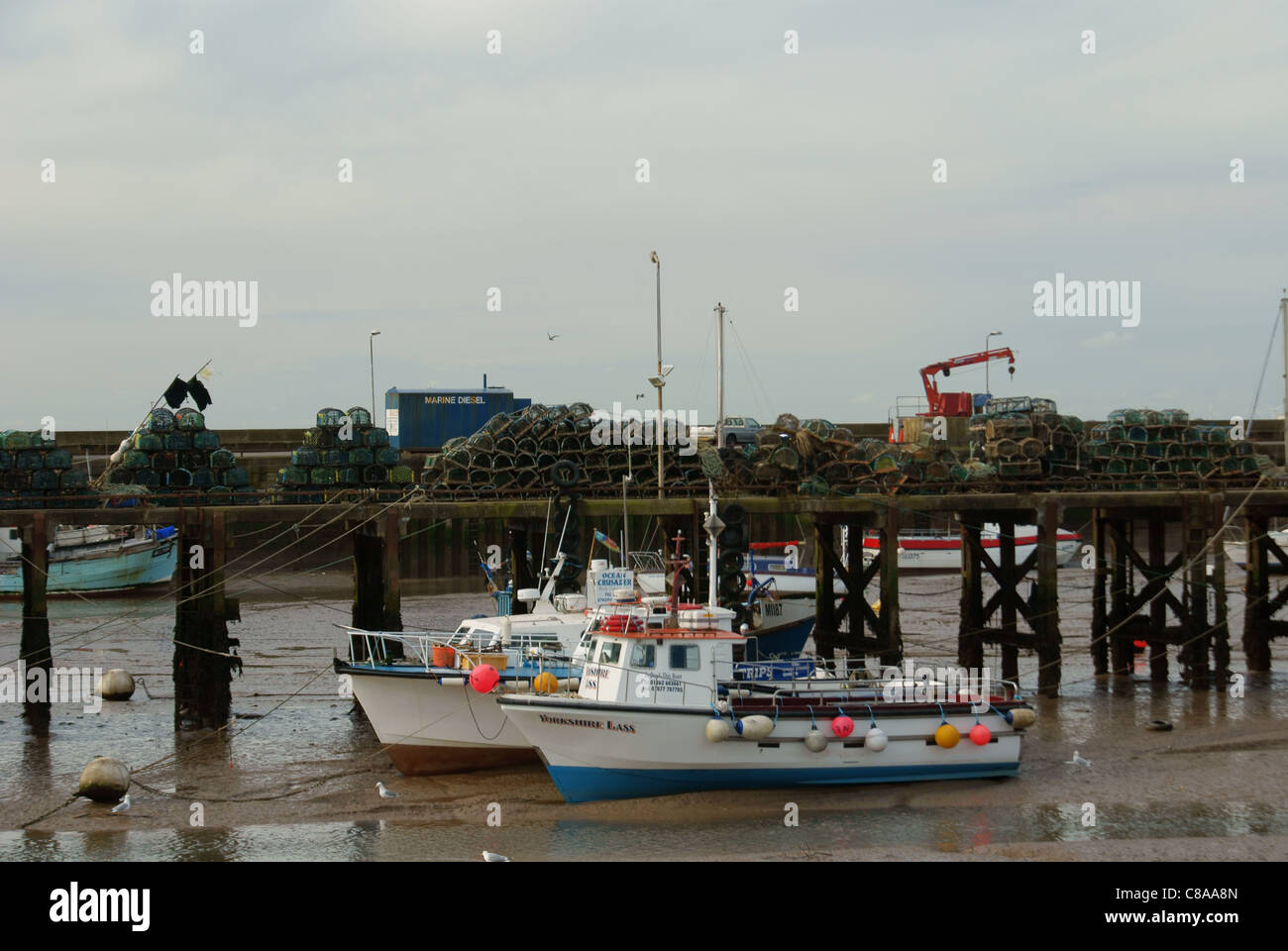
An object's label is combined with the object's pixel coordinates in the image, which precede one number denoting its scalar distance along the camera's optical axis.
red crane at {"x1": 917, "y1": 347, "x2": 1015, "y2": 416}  62.97
